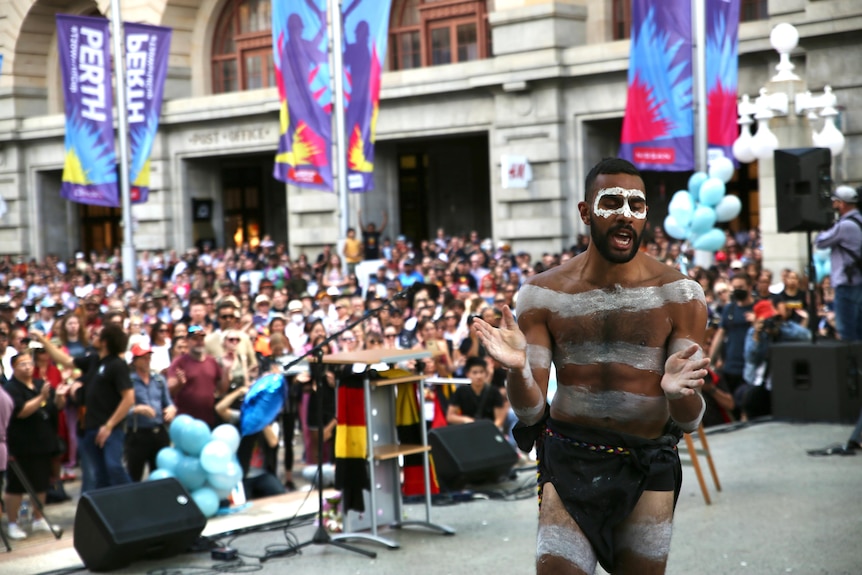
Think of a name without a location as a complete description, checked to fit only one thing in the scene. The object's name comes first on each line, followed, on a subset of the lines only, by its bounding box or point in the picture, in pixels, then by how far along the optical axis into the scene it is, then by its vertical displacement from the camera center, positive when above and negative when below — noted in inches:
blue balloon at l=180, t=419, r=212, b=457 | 413.1 -69.0
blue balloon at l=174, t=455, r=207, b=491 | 410.6 -80.5
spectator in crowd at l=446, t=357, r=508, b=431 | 482.6 -70.9
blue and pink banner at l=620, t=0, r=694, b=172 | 698.2 +78.0
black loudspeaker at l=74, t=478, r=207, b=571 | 332.8 -80.6
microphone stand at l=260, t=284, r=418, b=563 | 342.6 -76.8
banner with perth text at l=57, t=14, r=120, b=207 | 992.2 +105.1
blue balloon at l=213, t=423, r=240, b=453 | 414.6 -69.1
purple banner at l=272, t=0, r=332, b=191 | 827.4 +95.8
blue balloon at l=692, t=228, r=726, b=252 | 671.8 -12.1
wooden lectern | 360.8 -68.2
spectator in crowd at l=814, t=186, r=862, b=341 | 485.4 -19.2
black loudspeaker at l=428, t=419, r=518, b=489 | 422.9 -80.5
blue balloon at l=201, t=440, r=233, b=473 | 405.1 -74.6
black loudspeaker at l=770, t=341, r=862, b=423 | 502.3 -68.8
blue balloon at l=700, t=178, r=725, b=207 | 664.4 +14.6
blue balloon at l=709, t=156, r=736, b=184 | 707.4 +28.3
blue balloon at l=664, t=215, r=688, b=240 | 676.1 -5.4
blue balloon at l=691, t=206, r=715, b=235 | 663.1 -0.3
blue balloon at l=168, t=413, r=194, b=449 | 415.8 -65.8
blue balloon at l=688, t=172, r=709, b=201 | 682.2 +20.5
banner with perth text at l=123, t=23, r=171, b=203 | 1003.9 +122.6
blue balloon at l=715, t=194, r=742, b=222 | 667.5 +5.5
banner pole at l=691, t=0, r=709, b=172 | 693.9 +78.1
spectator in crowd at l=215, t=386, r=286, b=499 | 451.5 -82.4
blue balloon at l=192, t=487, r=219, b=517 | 408.2 -89.5
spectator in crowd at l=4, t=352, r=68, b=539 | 420.2 -68.0
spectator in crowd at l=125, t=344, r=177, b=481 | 432.5 -64.7
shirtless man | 188.4 -26.0
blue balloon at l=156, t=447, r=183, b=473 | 411.5 -75.8
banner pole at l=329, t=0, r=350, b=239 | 831.7 +100.1
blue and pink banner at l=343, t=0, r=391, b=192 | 832.3 +104.8
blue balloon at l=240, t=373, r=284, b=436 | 445.7 -63.4
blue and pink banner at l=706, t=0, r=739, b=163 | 714.2 +87.6
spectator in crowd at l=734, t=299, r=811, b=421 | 538.6 -60.3
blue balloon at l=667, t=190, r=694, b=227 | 669.3 +5.5
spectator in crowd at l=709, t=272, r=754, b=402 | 554.3 -53.9
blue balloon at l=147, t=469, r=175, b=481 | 407.5 -80.1
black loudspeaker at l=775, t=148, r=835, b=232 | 499.2 +10.9
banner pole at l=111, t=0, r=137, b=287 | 998.4 +79.1
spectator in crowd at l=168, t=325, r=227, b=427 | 449.4 -54.9
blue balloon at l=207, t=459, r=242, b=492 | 408.0 -82.2
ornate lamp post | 703.1 +60.0
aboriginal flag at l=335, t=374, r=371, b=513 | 366.0 -64.9
